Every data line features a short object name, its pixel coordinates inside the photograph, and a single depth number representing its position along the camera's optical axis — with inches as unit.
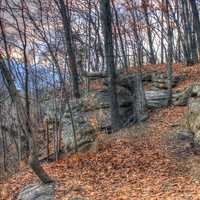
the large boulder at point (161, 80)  729.0
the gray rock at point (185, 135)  496.1
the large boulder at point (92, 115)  590.6
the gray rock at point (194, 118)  469.2
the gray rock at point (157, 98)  669.9
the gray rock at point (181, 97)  639.1
